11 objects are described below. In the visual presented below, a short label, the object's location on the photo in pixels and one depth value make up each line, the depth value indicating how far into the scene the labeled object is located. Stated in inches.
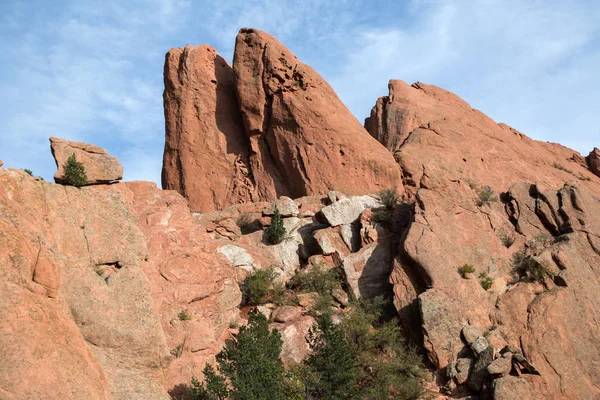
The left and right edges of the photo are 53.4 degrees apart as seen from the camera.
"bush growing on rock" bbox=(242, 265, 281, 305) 928.3
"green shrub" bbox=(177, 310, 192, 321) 781.3
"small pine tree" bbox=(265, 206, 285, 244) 1066.7
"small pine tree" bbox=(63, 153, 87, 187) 748.6
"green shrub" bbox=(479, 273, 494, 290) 934.4
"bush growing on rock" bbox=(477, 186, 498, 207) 1079.6
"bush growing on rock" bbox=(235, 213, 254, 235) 1148.8
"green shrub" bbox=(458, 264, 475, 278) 925.8
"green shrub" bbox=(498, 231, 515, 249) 1026.1
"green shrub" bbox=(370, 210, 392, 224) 1058.7
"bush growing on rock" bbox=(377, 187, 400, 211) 1099.3
